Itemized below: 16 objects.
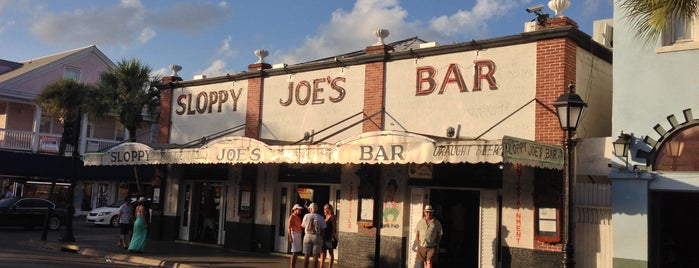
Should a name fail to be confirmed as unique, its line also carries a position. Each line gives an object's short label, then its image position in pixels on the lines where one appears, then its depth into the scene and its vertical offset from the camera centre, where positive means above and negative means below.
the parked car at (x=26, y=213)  23.14 -0.82
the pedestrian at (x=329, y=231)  13.09 -0.53
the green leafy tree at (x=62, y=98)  29.39 +4.32
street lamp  9.44 +1.09
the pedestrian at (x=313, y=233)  12.37 -0.56
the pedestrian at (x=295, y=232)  12.81 -0.58
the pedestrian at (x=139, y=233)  16.25 -0.94
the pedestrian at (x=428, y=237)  12.22 -0.54
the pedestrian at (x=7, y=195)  26.11 -0.24
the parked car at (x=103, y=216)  27.95 -0.96
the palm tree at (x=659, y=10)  9.16 +3.06
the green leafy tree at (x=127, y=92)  23.34 +3.75
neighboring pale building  11.06 +1.50
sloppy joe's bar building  12.46 +1.17
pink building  31.61 +2.94
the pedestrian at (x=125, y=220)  17.45 -0.67
